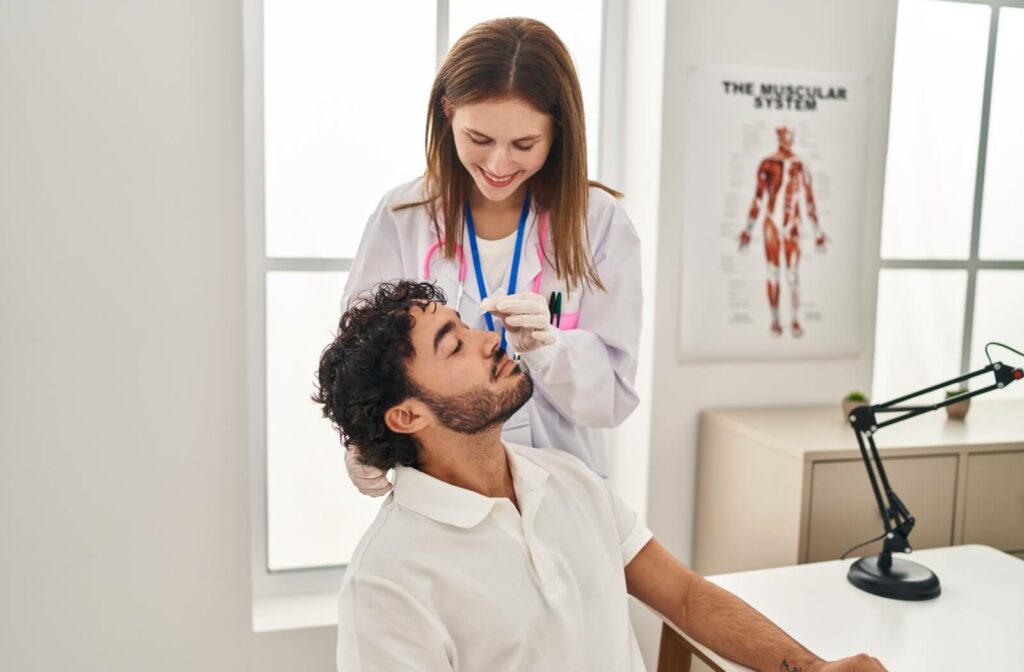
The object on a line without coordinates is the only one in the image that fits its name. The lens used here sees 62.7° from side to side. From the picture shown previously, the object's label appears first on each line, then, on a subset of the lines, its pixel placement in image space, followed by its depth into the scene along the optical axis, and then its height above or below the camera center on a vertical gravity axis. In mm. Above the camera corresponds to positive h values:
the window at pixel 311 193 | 2262 +143
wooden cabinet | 2074 -581
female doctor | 1402 +24
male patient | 1202 -447
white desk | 1465 -678
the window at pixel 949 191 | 2748 +240
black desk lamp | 1686 -623
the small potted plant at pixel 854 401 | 2281 -384
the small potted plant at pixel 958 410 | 2438 -427
